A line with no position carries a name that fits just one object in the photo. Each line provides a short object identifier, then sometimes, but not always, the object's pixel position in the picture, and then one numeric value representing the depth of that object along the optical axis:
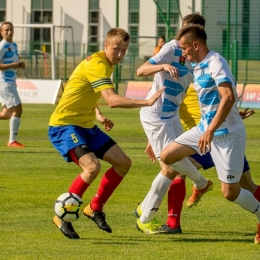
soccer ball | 16.12
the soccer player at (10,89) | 32.89
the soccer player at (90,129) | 16.40
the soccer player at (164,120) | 17.11
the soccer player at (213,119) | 15.02
